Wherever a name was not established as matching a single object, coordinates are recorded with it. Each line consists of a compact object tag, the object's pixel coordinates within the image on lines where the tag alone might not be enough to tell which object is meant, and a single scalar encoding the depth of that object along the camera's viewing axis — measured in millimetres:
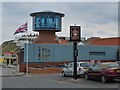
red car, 23875
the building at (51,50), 48094
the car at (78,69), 30067
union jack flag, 43094
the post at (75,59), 27994
